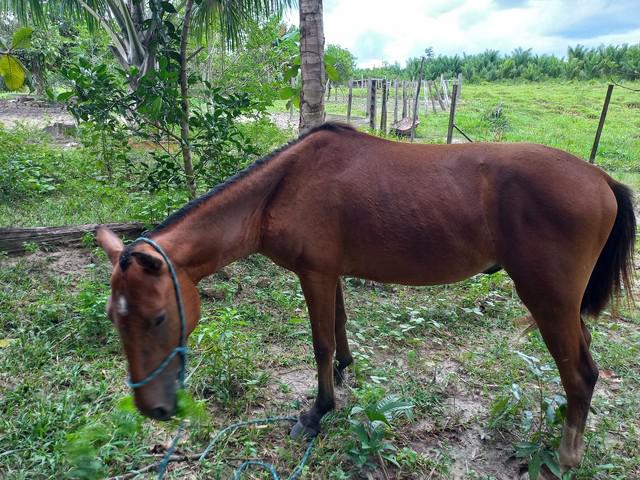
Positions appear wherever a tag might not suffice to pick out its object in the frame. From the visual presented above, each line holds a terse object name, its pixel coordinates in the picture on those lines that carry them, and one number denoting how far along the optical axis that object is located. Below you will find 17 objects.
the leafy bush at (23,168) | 6.92
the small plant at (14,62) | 2.63
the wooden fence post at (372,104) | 11.56
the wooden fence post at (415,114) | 12.61
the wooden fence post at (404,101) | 17.20
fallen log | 5.00
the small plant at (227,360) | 3.21
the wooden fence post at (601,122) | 8.16
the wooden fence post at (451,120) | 9.37
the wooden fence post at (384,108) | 13.05
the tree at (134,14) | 6.95
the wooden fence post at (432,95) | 22.52
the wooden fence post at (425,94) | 21.31
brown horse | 2.53
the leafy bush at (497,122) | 14.23
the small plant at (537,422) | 2.64
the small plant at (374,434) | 2.65
